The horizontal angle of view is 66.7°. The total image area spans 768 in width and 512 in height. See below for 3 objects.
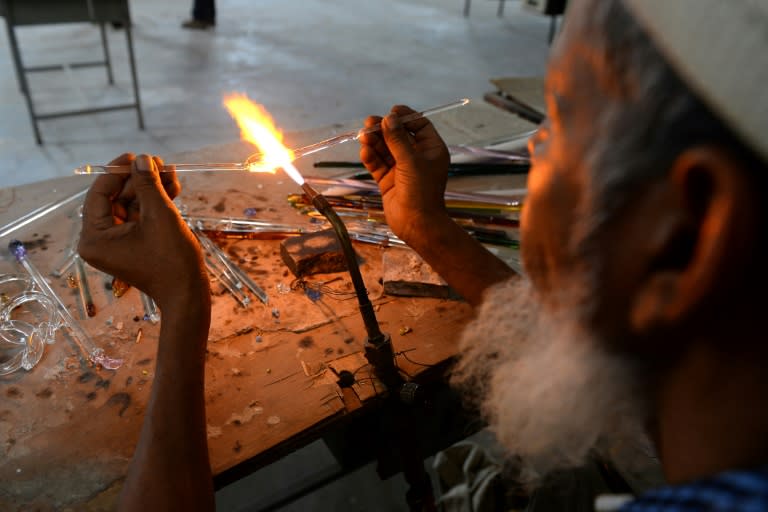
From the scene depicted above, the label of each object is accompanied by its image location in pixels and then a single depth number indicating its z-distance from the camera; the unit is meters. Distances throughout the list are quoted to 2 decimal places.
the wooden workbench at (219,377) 1.01
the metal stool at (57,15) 3.47
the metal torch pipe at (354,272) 1.12
